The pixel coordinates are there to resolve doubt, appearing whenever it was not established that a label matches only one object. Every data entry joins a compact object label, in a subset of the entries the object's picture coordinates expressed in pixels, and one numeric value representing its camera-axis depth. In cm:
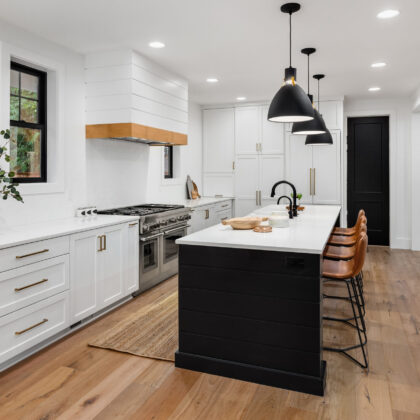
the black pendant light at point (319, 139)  485
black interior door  698
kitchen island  229
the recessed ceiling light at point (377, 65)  457
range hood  399
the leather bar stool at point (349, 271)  262
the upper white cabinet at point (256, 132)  676
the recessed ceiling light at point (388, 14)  306
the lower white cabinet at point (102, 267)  318
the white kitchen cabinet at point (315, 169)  645
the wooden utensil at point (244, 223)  304
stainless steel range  417
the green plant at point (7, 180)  283
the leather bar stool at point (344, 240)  381
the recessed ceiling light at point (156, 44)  378
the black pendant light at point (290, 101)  286
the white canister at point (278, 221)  319
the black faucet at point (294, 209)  404
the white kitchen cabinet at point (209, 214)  566
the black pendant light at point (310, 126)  396
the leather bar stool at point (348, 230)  409
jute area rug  286
